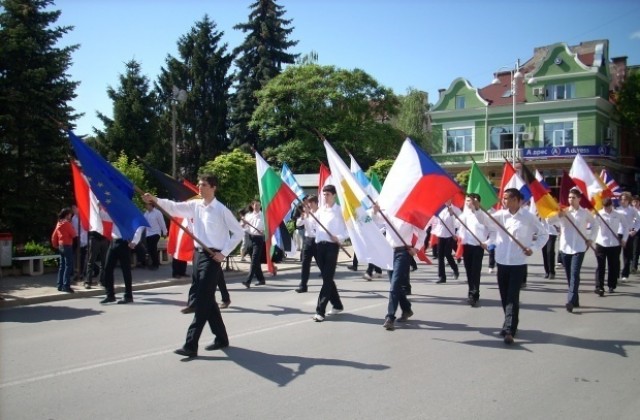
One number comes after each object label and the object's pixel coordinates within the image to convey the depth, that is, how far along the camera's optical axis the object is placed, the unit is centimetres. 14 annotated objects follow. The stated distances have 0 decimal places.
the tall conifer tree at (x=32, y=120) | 1720
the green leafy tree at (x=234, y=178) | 2422
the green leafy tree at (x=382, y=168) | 2827
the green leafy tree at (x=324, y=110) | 3856
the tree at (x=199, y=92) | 4288
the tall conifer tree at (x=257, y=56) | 4188
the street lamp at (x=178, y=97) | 2467
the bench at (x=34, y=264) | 1295
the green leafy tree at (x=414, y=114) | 5009
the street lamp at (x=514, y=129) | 3744
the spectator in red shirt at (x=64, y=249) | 1078
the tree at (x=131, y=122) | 3244
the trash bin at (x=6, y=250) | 1262
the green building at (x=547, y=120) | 4081
